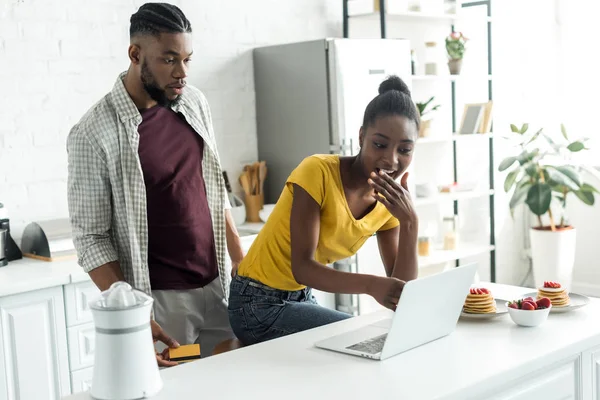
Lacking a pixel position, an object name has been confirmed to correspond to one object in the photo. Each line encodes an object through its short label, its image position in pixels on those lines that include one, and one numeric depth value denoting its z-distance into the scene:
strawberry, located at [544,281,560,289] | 2.24
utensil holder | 4.28
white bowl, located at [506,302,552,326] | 2.07
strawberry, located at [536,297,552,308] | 2.12
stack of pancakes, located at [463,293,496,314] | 2.17
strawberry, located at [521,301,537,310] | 2.09
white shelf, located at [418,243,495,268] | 4.81
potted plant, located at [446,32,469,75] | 4.95
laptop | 1.83
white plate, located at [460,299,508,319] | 2.15
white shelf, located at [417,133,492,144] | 4.75
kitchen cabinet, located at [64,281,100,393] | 3.10
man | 2.29
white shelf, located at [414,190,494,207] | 4.75
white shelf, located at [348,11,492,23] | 4.58
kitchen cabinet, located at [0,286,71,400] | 2.95
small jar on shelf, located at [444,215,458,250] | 5.12
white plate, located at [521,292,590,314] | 2.18
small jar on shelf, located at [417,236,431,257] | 4.86
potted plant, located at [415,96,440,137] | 4.79
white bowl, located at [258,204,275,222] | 4.17
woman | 2.14
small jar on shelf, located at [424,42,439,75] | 4.93
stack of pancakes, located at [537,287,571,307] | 2.21
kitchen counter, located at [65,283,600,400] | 1.69
